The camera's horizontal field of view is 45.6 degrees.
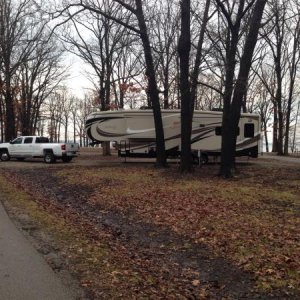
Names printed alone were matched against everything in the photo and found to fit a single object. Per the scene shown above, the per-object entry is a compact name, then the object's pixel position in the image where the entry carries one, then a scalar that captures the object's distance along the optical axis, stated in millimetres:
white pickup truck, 23240
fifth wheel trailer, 21862
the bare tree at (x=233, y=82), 13593
